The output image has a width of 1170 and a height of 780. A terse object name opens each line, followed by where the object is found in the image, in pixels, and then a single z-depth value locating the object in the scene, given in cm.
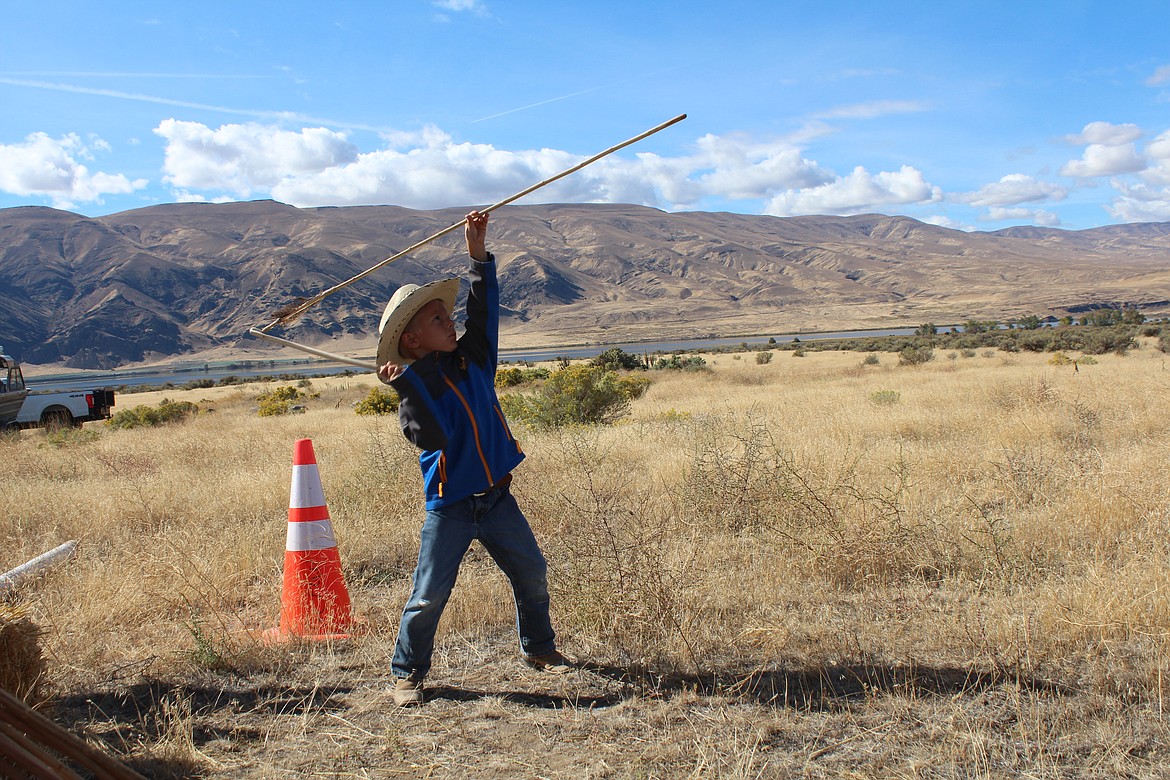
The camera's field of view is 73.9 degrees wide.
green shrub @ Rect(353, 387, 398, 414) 1856
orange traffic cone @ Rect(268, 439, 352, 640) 400
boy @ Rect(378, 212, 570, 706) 316
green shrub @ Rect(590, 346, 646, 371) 2946
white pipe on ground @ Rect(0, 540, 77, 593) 425
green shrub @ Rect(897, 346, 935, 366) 2577
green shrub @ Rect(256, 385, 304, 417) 2292
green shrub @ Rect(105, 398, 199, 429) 2041
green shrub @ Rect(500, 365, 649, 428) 1252
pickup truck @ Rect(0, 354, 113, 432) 1611
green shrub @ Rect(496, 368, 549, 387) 2430
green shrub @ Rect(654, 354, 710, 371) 2942
